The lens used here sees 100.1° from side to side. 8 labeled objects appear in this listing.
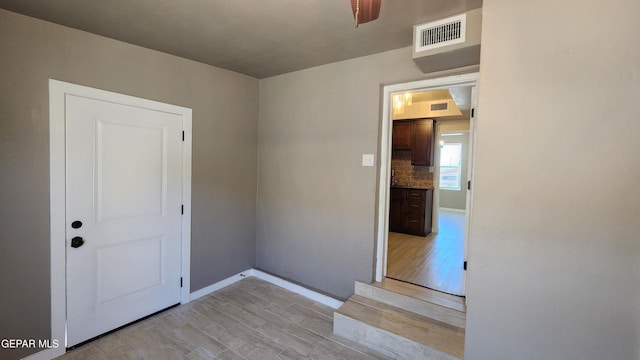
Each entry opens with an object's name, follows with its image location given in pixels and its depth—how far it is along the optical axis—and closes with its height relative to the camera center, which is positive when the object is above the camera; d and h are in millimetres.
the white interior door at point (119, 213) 2160 -428
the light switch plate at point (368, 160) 2645 +130
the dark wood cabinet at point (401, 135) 5457 +800
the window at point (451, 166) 8188 +294
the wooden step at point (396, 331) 1963 -1249
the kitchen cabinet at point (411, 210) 5043 -702
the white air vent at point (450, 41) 1834 +962
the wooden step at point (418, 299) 2207 -1113
